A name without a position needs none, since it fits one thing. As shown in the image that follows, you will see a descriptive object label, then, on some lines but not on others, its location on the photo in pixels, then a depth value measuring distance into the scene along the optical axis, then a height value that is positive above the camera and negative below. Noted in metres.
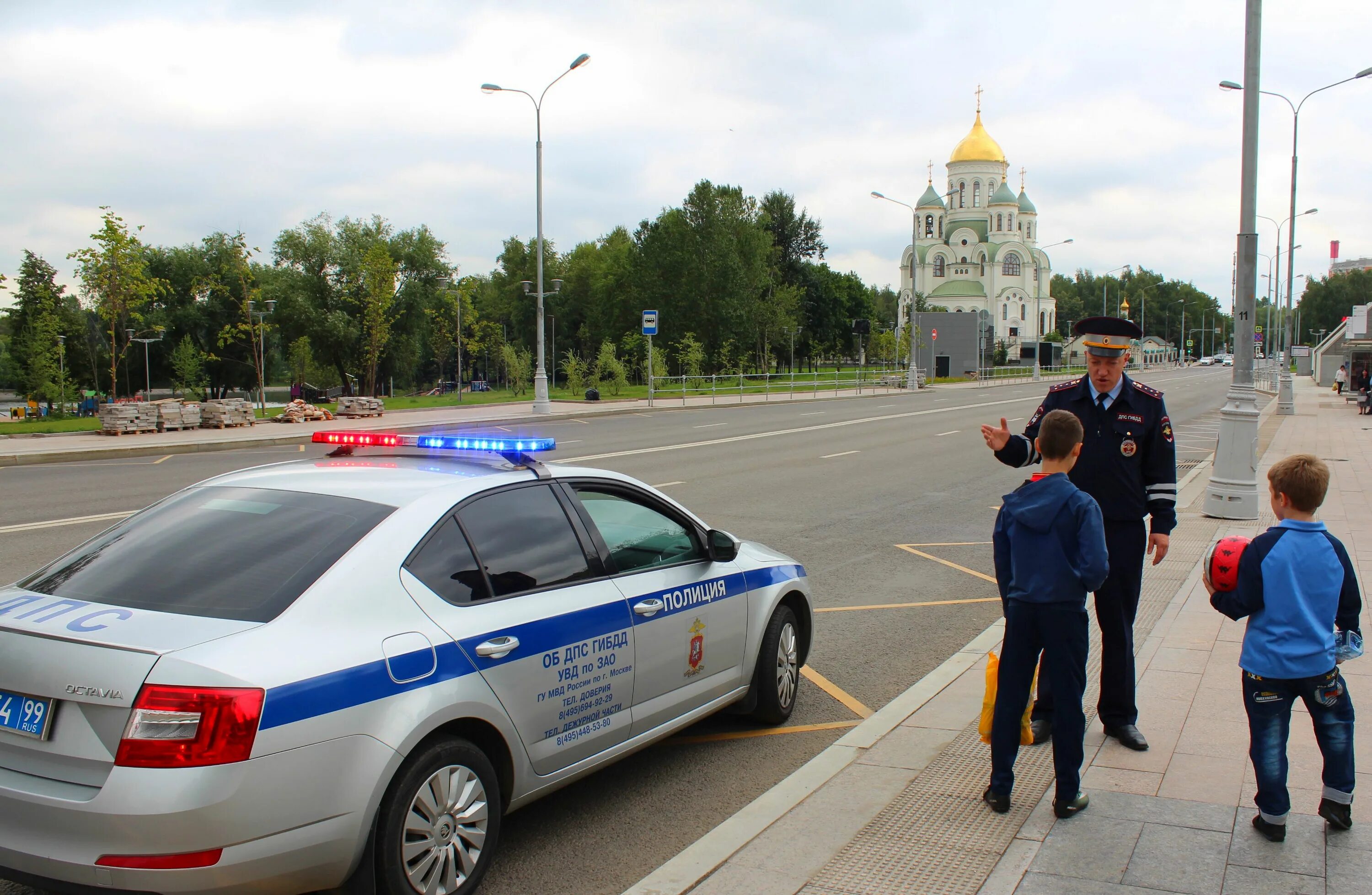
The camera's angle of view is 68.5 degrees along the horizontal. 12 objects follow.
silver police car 2.78 -0.94
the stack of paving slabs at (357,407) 32.44 -1.02
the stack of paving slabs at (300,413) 28.77 -1.09
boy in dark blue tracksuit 3.88 -0.86
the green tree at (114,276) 28.61 +2.89
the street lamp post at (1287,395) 34.75 -0.76
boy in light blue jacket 3.63 -0.94
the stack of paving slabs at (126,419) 23.61 -1.02
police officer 4.73 -0.50
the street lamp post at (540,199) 33.53 +6.27
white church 140.00 +18.00
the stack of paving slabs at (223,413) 26.67 -1.00
